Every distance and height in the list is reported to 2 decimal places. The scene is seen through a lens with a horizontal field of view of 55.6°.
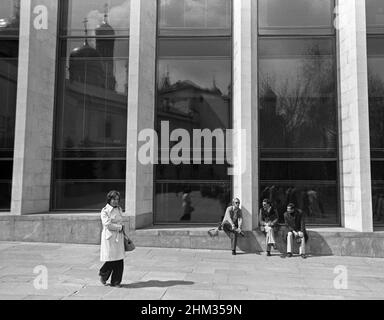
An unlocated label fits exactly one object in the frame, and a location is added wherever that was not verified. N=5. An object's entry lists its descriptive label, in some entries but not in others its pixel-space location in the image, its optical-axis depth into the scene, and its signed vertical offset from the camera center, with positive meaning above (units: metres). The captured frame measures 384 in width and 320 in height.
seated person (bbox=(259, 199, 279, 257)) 10.84 -1.29
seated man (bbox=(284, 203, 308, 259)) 10.84 -1.29
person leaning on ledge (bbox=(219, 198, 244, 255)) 11.01 -1.26
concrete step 11.11 -1.82
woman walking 7.12 -1.26
